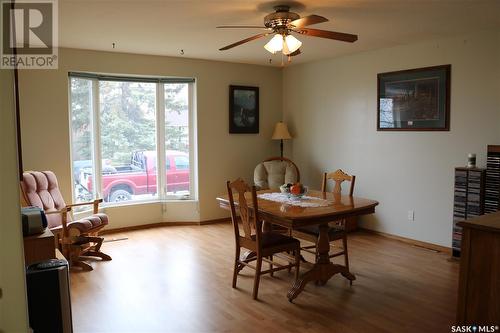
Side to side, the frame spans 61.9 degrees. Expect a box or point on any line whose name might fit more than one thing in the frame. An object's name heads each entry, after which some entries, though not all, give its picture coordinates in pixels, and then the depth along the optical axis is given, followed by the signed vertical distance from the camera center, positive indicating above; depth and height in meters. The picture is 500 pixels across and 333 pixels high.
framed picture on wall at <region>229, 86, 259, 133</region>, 6.13 +0.44
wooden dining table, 3.09 -0.59
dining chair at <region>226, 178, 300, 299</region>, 3.28 -0.83
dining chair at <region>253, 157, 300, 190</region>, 5.90 -0.51
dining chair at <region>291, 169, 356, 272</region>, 3.60 -0.81
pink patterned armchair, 4.07 -0.83
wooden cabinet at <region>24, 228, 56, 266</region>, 2.62 -0.70
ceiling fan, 3.13 +0.84
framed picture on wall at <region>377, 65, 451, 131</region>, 4.53 +0.45
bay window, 5.26 +0.01
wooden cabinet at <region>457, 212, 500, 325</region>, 2.16 -0.72
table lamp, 6.30 +0.10
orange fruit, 3.78 -0.46
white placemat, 3.51 -0.55
